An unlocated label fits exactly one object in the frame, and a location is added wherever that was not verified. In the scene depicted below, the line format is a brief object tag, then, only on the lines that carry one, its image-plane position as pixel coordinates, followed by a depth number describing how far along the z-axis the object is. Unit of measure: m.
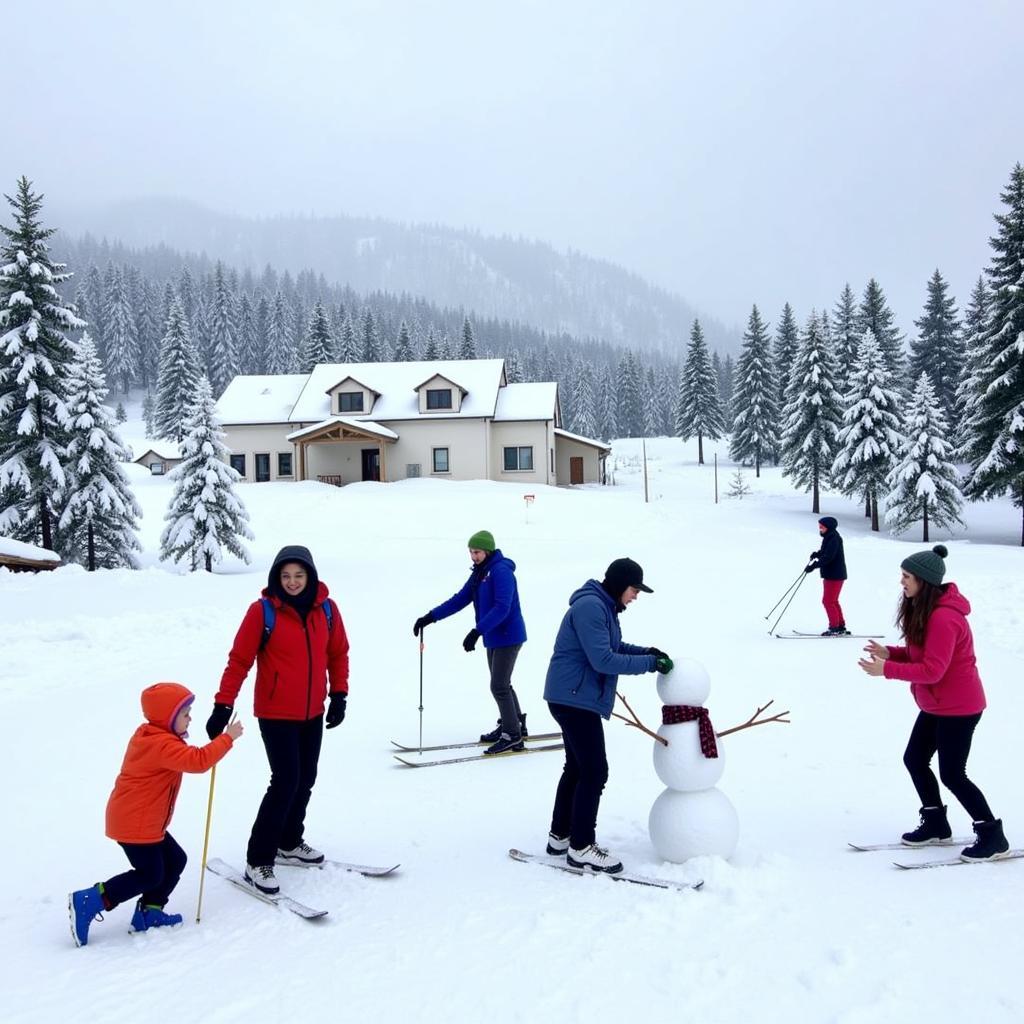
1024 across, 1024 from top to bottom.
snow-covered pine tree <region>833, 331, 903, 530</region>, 34.84
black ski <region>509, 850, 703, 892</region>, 4.53
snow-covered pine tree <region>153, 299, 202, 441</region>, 62.09
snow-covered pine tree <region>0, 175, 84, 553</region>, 22.09
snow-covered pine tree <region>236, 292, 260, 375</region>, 96.81
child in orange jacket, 4.18
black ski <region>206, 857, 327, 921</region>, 4.37
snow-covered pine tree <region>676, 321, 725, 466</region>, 64.94
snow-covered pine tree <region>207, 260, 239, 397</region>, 91.06
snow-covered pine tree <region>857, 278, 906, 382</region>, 50.41
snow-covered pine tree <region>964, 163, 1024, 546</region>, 27.47
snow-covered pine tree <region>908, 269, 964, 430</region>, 49.06
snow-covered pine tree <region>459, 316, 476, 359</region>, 74.44
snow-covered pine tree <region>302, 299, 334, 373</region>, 64.69
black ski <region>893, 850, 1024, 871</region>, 4.77
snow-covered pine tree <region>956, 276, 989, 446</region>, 28.98
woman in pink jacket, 4.84
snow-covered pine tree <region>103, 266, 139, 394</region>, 98.94
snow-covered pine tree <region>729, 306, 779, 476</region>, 58.19
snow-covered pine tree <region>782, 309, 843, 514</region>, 39.59
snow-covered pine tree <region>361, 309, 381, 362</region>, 80.56
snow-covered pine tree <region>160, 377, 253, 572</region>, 24.25
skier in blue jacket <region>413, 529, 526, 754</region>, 7.41
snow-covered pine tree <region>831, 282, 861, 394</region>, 41.91
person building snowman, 4.82
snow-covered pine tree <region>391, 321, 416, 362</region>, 77.25
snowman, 4.82
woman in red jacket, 4.73
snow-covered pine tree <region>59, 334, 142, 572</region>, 23.89
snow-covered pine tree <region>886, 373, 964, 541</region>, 31.16
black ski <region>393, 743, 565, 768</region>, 7.36
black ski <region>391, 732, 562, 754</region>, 7.77
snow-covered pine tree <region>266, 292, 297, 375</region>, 95.12
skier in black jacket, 12.45
